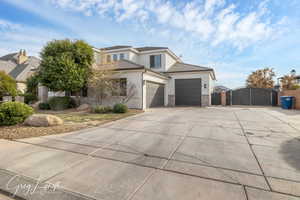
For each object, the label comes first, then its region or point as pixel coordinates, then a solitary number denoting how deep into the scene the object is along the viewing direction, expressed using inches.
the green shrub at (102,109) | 421.7
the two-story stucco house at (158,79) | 499.8
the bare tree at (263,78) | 981.8
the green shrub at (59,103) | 495.4
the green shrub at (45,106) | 518.6
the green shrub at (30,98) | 647.8
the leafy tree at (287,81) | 824.9
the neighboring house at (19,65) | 967.6
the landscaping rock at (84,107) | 492.1
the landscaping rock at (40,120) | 249.3
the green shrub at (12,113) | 242.0
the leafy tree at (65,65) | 443.8
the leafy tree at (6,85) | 486.6
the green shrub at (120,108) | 405.9
